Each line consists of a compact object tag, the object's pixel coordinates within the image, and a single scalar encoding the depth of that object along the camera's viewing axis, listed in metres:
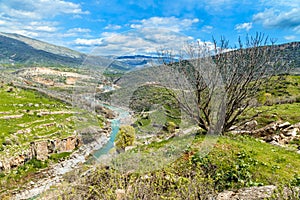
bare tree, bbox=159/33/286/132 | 8.59
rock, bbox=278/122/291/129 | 13.33
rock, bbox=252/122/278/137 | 12.90
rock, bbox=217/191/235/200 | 4.52
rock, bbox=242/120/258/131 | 13.63
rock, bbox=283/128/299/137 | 12.37
